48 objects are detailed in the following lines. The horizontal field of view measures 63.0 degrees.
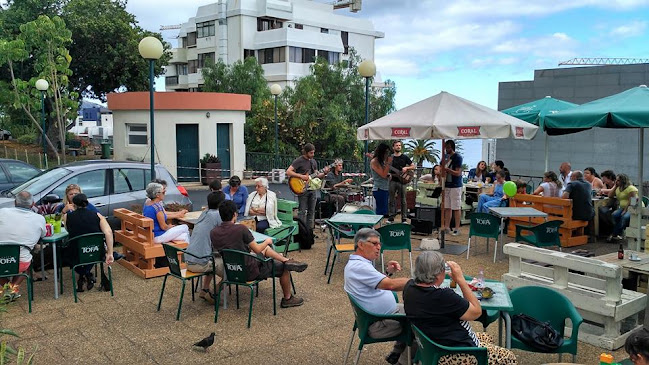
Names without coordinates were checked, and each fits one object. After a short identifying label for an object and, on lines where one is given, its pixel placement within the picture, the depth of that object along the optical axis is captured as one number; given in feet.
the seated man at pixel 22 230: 20.77
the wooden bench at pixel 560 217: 30.91
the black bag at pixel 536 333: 13.61
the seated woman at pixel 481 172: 41.57
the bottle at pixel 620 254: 19.70
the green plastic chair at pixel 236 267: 18.60
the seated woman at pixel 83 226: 22.18
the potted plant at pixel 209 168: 68.54
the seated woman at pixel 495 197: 34.27
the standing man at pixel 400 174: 34.96
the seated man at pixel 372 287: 14.30
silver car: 28.66
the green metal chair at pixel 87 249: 21.48
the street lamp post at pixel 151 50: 31.55
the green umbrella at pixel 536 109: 36.50
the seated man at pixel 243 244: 19.42
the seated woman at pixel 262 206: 28.78
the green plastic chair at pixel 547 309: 13.73
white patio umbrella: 25.90
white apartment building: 135.74
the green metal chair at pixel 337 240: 24.36
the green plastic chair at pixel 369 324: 13.83
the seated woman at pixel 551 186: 32.89
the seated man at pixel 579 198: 30.78
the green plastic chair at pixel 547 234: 25.32
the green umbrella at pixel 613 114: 23.29
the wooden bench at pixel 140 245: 24.48
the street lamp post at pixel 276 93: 67.82
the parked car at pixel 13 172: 36.86
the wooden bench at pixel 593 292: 16.74
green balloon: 32.24
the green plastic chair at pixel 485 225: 27.02
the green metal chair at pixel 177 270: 19.44
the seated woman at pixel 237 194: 29.71
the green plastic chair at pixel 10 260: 19.65
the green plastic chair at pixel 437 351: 11.51
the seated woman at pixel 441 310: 12.23
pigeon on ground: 16.43
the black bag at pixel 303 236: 30.14
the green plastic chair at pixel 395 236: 24.03
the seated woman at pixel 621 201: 31.78
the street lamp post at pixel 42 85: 61.72
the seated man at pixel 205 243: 20.43
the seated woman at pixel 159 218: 24.53
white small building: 68.39
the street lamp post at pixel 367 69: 38.93
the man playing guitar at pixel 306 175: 31.81
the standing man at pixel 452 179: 31.99
